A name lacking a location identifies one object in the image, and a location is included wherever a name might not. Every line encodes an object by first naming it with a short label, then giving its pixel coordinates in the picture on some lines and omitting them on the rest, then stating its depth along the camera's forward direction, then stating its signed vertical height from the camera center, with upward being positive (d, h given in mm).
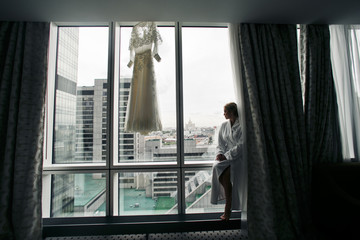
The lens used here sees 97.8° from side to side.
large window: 1940 +126
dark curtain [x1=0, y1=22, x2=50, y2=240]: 1524 +141
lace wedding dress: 1741 +613
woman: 1680 -359
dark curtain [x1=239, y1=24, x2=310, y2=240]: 1586 -3
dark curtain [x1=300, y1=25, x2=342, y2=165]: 1762 +386
